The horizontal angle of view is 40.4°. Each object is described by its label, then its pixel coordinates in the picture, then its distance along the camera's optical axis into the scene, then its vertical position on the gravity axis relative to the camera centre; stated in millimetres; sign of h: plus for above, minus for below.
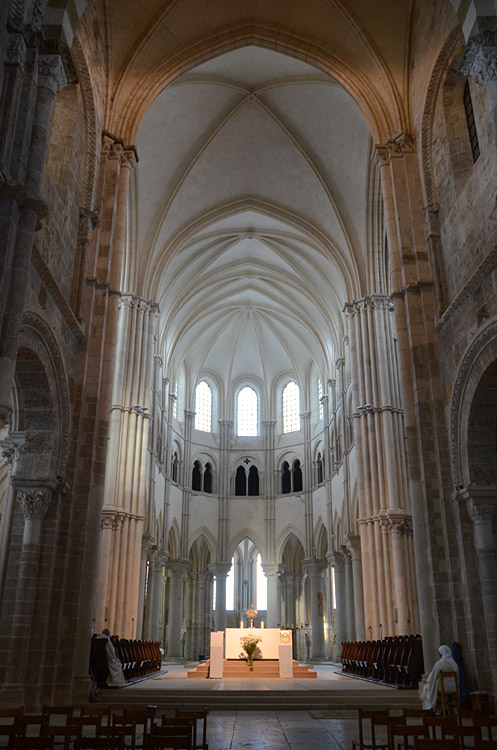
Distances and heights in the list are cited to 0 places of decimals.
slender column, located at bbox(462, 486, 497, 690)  12062 +1622
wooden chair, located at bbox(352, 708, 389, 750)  6730 -790
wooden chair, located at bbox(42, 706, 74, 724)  6657 -714
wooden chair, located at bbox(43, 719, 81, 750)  6109 -824
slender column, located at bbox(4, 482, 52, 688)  11461 +962
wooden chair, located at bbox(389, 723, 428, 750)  5996 -822
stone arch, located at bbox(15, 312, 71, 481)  12266 +4233
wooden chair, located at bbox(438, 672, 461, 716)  11016 -936
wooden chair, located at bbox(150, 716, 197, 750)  6270 -836
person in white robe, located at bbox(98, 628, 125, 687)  14992 -724
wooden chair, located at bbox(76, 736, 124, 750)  5770 -870
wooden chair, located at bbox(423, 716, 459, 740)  6177 -799
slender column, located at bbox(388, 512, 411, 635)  20844 +1923
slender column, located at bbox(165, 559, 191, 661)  33375 +1333
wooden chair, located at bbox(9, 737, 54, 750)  5614 -850
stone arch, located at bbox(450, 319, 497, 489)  12250 +3888
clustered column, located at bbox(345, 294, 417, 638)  21484 +5065
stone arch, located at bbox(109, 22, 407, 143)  17484 +14164
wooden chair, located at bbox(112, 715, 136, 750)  6271 -827
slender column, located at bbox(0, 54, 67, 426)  8852 +5365
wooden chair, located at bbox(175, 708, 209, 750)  7109 -810
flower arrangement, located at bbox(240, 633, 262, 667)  20281 -277
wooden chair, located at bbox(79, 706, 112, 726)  6980 -739
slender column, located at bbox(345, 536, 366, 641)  25609 +2091
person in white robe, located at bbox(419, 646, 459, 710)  11185 -718
